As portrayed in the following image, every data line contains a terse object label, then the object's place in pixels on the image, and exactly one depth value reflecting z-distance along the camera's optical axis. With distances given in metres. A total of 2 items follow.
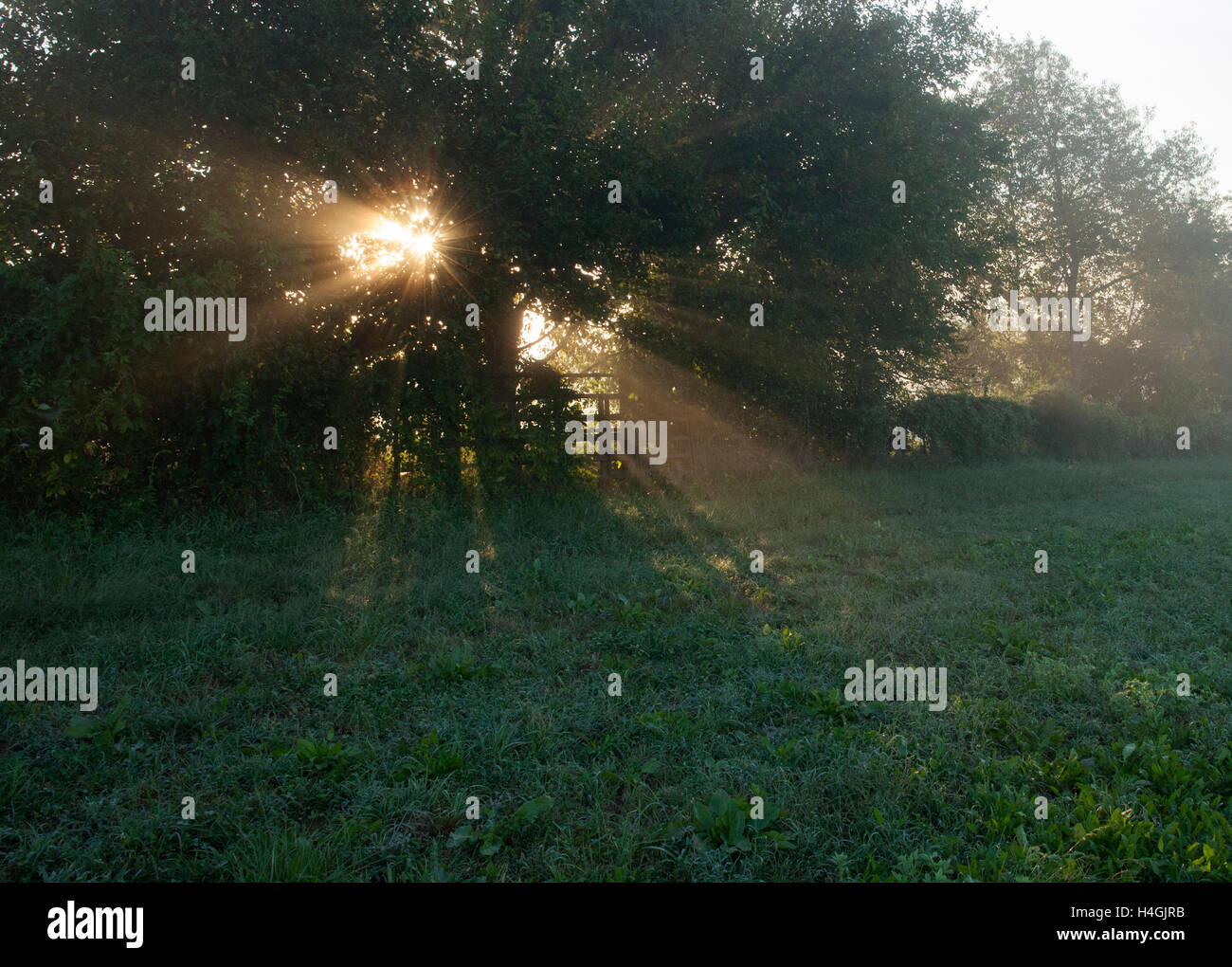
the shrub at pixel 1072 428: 24.75
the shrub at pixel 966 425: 19.28
